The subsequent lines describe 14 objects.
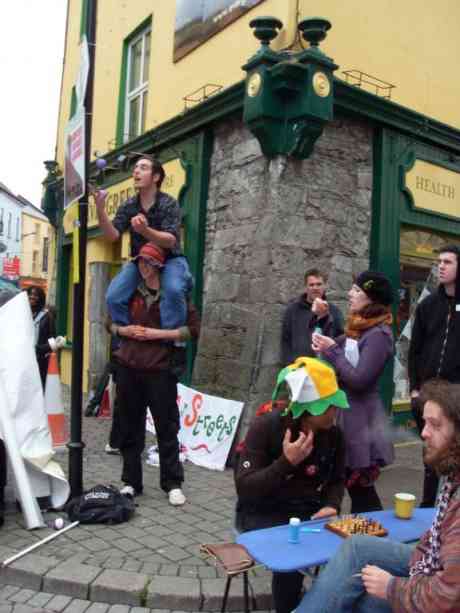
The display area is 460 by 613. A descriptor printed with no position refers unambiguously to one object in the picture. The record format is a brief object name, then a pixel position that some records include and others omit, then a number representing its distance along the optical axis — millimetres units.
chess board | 2510
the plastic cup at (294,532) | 2402
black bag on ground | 4117
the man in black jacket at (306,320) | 5414
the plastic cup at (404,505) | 2729
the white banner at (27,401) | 4203
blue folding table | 2229
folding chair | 2486
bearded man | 1961
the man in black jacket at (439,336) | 4270
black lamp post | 4336
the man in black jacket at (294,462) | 2742
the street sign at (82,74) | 4332
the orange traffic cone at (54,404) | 6230
